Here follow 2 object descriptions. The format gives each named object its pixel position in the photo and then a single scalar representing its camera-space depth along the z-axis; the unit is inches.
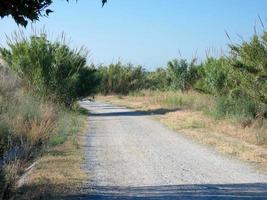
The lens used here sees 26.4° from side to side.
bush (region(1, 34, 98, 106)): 1072.8
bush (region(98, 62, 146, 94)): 2554.1
